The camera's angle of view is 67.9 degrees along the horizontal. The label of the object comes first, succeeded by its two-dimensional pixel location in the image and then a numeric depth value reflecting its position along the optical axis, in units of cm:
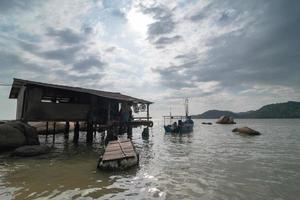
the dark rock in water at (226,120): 9156
